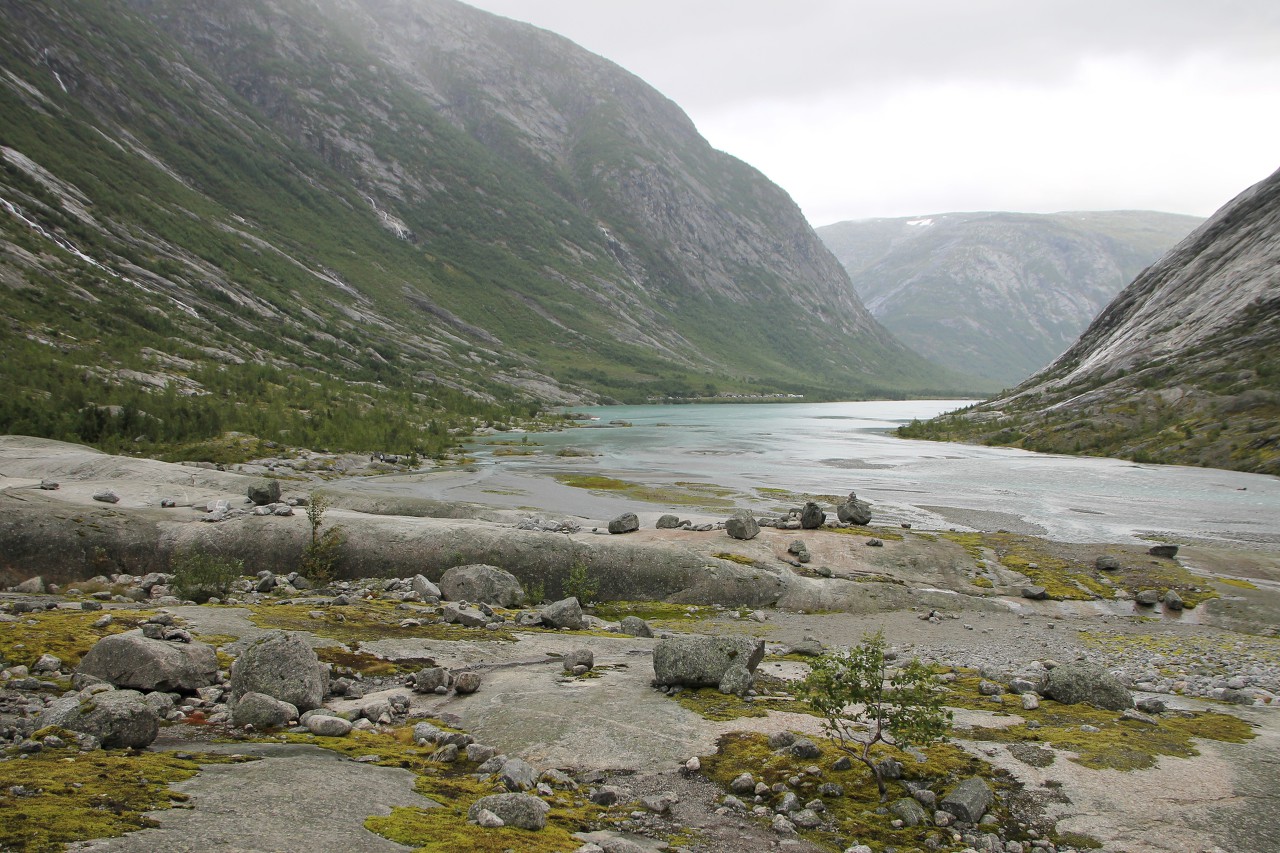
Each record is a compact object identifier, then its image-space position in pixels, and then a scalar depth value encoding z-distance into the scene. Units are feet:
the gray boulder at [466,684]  48.39
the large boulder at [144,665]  40.75
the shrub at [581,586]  91.09
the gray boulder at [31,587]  70.13
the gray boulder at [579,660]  55.21
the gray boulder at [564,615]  72.43
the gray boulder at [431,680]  48.32
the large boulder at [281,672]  42.22
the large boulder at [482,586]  81.92
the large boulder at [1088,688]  48.60
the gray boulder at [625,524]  111.65
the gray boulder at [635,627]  73.61
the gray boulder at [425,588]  79.97
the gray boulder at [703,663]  51.16
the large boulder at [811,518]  120.26
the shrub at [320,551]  89.04
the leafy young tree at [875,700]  36.86
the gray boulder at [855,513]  127.65
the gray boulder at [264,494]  107.76
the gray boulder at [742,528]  108.47
